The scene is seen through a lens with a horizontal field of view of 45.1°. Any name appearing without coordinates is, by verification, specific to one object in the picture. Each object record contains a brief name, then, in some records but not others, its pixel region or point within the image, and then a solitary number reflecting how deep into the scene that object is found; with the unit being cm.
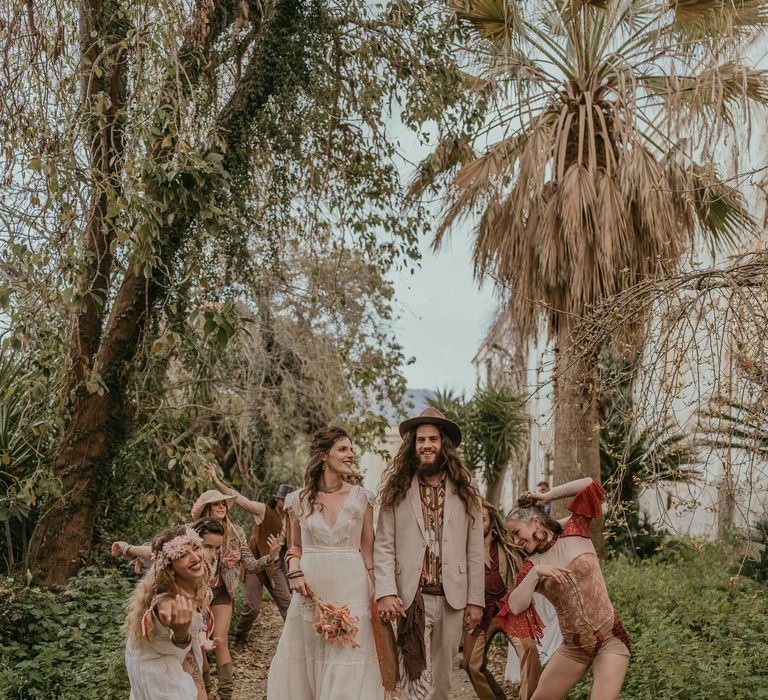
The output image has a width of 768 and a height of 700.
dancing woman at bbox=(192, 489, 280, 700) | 745
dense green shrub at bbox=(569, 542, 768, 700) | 646
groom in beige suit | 594
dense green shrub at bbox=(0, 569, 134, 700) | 680
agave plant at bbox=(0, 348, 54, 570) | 808
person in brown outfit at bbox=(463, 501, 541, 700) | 688
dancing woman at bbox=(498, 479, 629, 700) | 538
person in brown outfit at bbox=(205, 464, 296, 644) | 925
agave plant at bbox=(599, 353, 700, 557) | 473
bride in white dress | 575
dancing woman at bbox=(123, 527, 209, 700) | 461
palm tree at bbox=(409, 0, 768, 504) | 1008
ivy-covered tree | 711
